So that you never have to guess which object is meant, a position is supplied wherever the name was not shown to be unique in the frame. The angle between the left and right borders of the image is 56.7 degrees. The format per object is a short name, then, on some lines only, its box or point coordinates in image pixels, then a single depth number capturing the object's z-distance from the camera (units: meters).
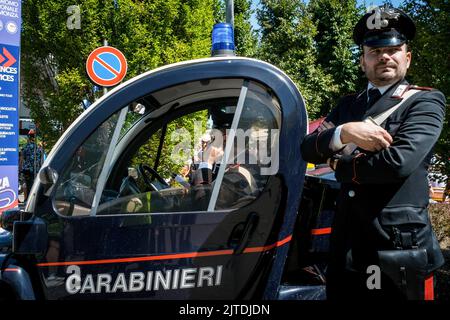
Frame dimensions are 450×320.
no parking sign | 5.31
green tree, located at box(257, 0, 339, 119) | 16.58
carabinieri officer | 1.51
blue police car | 1.81
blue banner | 6.00
